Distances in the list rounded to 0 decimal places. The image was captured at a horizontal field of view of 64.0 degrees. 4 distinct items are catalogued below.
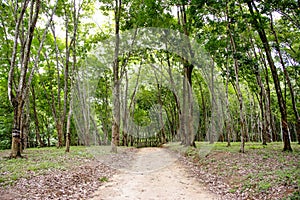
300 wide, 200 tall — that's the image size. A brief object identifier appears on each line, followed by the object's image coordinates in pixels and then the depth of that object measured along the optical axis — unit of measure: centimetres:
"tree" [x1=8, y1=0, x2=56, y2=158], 1088
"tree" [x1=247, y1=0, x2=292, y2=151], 1243
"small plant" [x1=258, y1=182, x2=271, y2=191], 629
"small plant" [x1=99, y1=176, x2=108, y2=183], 907
